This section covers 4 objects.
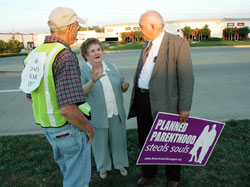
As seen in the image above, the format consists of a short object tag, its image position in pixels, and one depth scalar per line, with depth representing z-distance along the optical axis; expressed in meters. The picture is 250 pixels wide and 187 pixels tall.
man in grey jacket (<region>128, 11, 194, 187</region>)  2.28
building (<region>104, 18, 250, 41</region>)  50.71
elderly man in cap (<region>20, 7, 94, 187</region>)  1.54
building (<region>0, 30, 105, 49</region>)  46.38
